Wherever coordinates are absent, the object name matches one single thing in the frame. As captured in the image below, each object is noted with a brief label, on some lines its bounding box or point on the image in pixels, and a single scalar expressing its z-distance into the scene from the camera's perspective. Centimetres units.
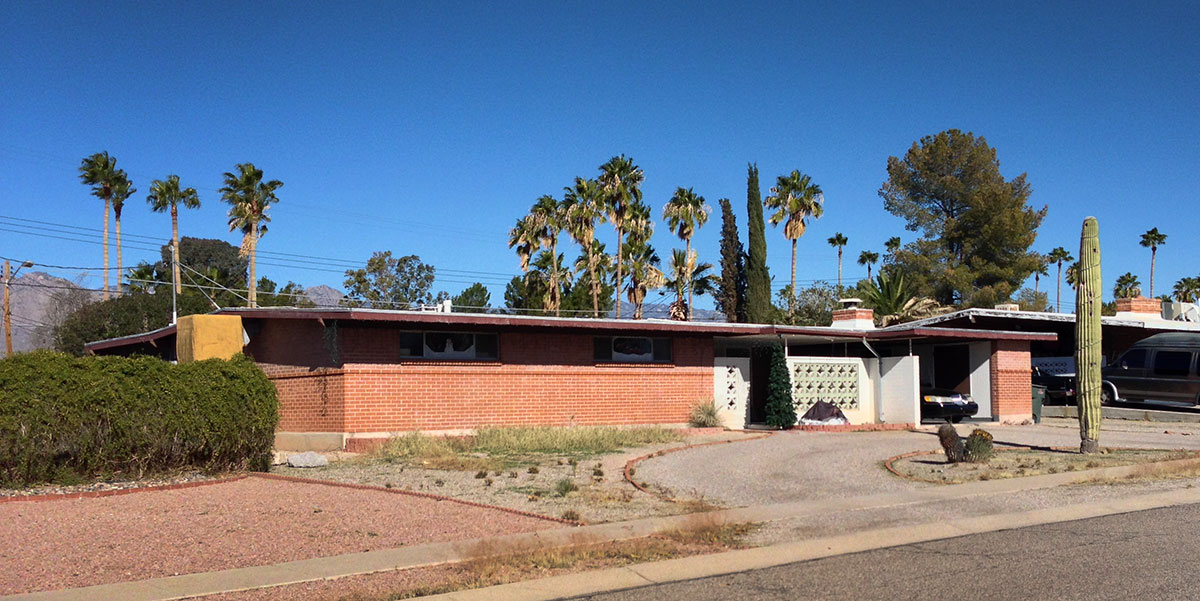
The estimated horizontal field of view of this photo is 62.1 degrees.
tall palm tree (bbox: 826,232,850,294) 7325
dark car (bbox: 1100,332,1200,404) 2947
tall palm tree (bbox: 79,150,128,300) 5775
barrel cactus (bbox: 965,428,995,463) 1773
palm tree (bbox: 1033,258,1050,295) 5209
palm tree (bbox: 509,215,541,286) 5488
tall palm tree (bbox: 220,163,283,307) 4962
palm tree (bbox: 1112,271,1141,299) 8581
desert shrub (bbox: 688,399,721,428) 2495
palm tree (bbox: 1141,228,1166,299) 8138
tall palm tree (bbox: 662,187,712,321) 5519
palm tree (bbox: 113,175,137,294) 5934
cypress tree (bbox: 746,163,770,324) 5072
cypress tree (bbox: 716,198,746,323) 5178
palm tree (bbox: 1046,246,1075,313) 7994
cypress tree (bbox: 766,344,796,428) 2472
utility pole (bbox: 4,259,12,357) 4211
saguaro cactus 1923
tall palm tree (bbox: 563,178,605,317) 5086
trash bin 2850
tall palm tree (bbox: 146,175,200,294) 5881
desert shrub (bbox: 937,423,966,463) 1755
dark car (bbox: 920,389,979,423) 2739
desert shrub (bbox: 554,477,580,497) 1429
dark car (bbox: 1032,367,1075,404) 3341
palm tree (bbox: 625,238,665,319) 5416
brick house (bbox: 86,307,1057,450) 2078
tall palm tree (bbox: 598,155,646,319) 5047
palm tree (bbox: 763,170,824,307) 5691
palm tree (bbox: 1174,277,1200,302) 8269
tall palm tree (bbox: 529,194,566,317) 5412
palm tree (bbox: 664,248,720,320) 5541
